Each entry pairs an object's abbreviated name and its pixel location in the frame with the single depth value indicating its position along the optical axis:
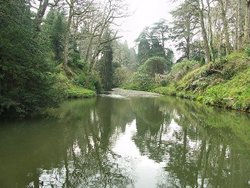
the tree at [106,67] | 31.47
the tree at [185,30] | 27.80
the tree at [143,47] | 39.38
